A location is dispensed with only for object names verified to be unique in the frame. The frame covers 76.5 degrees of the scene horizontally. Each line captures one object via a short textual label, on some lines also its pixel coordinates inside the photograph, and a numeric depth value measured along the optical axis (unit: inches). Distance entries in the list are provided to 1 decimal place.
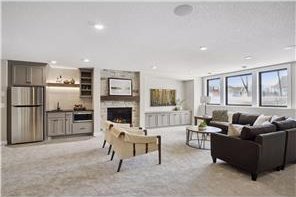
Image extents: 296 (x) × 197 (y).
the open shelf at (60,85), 247.3
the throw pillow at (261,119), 210.4
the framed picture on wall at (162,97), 341.7
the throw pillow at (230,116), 265.5
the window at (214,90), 333.4
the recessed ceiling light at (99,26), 113.7
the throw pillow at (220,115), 267.3
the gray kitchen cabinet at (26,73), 215.2
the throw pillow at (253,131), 123.3
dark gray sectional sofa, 118.7
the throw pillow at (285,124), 135.8
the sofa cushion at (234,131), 139.6
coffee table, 192.3
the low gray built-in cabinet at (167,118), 321.4
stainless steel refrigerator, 210.4
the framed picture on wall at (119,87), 284.0
